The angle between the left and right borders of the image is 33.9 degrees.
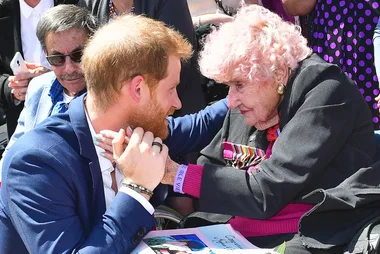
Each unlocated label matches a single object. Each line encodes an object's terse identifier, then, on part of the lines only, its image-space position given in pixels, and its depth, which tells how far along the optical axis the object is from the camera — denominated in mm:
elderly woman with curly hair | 2518
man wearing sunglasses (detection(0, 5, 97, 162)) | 3246
